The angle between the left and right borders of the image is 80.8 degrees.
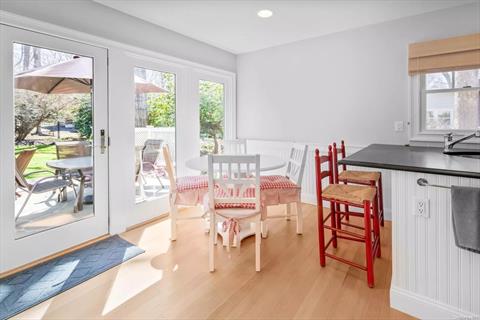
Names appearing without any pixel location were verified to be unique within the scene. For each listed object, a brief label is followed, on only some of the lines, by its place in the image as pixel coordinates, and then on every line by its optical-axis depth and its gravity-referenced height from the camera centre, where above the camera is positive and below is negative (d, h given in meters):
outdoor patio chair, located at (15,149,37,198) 2.30 -0.01
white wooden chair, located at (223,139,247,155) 3.86 +0.15
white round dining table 2.71 -0.07
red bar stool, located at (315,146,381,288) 1.95 -0.34
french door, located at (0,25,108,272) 2.22 +0.12
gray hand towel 1.38 -0.31
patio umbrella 2.33 +0.71
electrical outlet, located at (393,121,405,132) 3.20 +0.34
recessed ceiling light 2.94 +1.53
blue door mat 1.90 -0.91
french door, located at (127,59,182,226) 3.24 +0.33
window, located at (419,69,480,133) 2.87 +0.58
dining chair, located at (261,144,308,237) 2.79 -0.31
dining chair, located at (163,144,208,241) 2.81 -0.39
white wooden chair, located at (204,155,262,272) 2.15 -0.39
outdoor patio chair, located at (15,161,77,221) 2.33 -0.23
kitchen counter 1.51 -0.53
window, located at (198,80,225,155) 4.16 +0.64
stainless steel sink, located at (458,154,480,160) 1.91 -0.01
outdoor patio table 2.63 -0.08
